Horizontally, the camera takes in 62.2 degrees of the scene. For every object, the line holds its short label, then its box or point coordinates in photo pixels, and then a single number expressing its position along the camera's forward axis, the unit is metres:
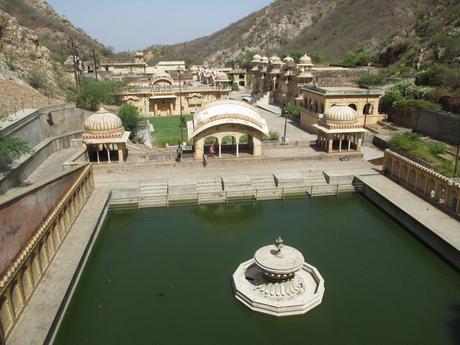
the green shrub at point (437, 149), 24.30
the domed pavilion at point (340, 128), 25.72
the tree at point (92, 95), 33.03
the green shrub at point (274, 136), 30.43
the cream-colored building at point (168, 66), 68.99
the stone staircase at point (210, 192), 20.25
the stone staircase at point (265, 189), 20.69
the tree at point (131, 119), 29.64
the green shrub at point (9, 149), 17.39
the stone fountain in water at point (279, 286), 11.76
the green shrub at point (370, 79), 40.50
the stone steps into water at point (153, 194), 19.81
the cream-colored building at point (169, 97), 43.91
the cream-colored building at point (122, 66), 63.12
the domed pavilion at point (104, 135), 23.14
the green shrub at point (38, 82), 34.50
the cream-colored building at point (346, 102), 33.06
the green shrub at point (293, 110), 39.75
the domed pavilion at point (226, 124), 23.61
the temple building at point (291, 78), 42.50
